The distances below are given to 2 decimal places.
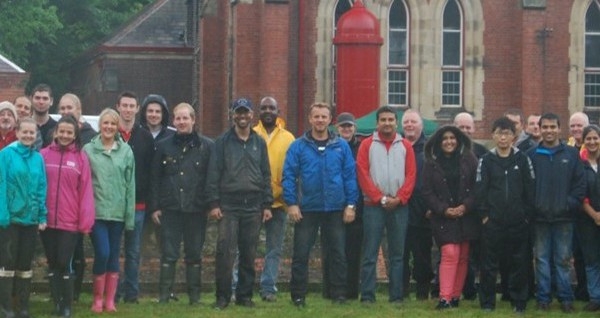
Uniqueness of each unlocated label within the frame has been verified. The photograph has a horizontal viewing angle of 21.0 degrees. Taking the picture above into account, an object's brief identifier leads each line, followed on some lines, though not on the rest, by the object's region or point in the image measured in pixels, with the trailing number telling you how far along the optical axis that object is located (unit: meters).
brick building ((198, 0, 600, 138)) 39.06
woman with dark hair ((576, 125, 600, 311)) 17.31
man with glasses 16.84
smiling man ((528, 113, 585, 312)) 17.11
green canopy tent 28.67
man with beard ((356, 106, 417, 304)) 17.20
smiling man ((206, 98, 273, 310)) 16.88
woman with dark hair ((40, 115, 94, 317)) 15.76
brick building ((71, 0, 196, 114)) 52.38
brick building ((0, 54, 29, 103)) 44.88
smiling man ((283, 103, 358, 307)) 17.03
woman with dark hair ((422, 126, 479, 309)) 17.00
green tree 53.19
